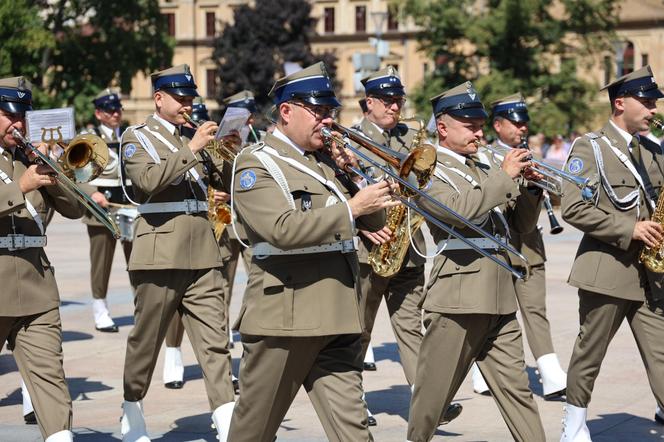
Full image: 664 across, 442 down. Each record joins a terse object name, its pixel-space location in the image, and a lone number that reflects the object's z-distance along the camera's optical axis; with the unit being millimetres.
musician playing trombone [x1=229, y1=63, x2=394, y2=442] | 8844
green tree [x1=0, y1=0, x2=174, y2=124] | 68482
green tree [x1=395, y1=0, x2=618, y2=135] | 75965
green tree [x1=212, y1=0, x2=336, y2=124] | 108663
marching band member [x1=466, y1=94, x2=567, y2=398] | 13708
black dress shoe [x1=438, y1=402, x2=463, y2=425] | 12472
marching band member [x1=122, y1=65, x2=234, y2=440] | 11871
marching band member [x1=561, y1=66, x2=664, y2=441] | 11400
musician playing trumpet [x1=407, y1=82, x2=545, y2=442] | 10057
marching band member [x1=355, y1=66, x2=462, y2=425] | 13356
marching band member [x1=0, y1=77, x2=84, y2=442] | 10403
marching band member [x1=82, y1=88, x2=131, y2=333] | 18481
